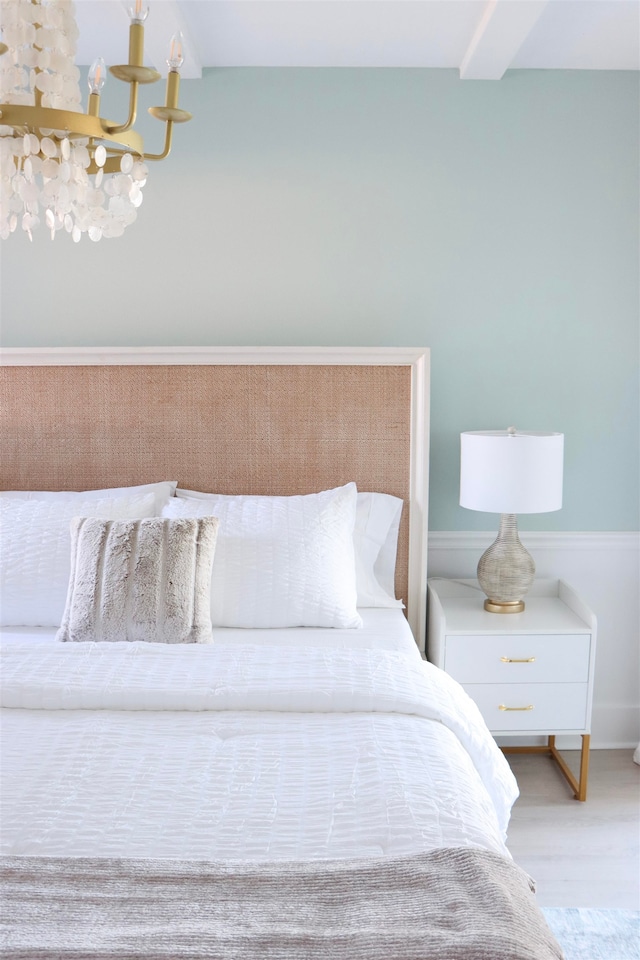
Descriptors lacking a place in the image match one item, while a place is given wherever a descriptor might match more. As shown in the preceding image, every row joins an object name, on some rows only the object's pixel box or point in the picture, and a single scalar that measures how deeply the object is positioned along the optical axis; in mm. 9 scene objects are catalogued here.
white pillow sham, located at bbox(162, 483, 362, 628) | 2381
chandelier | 1258
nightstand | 2566
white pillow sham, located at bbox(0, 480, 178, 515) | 2679
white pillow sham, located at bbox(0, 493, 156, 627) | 2373
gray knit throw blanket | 1000
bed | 1091
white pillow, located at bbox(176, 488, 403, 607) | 2710
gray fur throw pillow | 2135
